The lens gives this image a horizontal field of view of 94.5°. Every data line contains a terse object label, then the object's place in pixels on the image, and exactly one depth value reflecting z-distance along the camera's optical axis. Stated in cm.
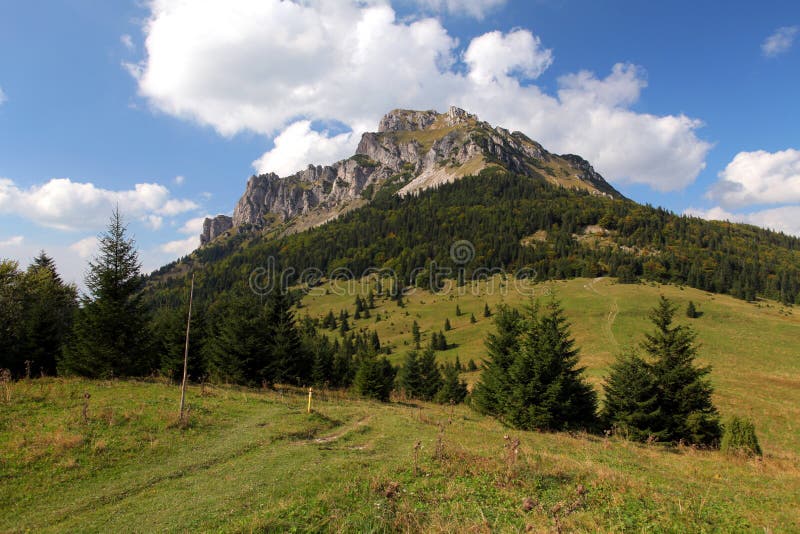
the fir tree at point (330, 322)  13280
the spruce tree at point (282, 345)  3788
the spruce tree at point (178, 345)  4416
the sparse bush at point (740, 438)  1847
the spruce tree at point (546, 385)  2450
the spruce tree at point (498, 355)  3053
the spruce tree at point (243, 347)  3508
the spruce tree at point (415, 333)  10401
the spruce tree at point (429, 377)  5744
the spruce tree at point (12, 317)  3869
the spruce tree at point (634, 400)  2383
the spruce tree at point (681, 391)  2372
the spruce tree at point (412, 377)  5806
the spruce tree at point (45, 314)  3975
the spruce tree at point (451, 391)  5225
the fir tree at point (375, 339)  10207
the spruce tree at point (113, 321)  2792
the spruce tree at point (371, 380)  4425
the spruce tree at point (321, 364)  5087
